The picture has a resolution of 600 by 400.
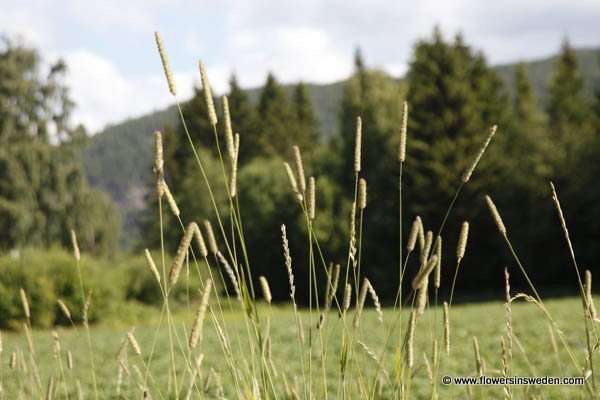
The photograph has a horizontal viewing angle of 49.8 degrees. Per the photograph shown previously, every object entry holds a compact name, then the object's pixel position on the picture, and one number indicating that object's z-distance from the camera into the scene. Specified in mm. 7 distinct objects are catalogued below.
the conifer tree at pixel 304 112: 46625
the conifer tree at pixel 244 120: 41562
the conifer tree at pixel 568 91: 40672
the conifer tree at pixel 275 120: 42156
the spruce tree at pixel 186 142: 39531
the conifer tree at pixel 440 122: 25234
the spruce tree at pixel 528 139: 25406
